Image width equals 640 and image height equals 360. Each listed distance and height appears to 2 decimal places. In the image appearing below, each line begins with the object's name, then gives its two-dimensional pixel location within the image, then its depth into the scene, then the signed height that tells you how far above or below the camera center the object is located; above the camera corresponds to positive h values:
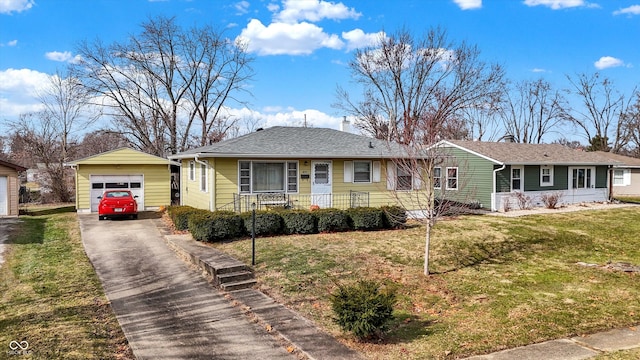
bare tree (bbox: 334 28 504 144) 36.31 +8.63
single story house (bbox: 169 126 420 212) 16.08 -0.08
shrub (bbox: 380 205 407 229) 15.41 -1.71
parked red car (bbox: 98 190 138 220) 18.44 -1.54
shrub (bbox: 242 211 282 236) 13.66 -1.71
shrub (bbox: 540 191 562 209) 23.02 -1.65
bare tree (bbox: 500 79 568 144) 46.56 +6.21
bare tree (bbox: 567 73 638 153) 46.53 +4.68
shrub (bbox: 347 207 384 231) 15.05 -1.69
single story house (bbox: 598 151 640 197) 33.41 -0.95
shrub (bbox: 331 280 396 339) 6.16 -2.08
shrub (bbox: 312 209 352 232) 14.67 -1.73
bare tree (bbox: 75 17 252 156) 32.09 +6.27
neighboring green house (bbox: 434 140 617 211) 22.75 -0.19
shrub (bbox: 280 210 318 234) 14.33 -1.73
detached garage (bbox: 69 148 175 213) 20.98 -0.28
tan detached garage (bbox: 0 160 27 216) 19.88 -0.80
